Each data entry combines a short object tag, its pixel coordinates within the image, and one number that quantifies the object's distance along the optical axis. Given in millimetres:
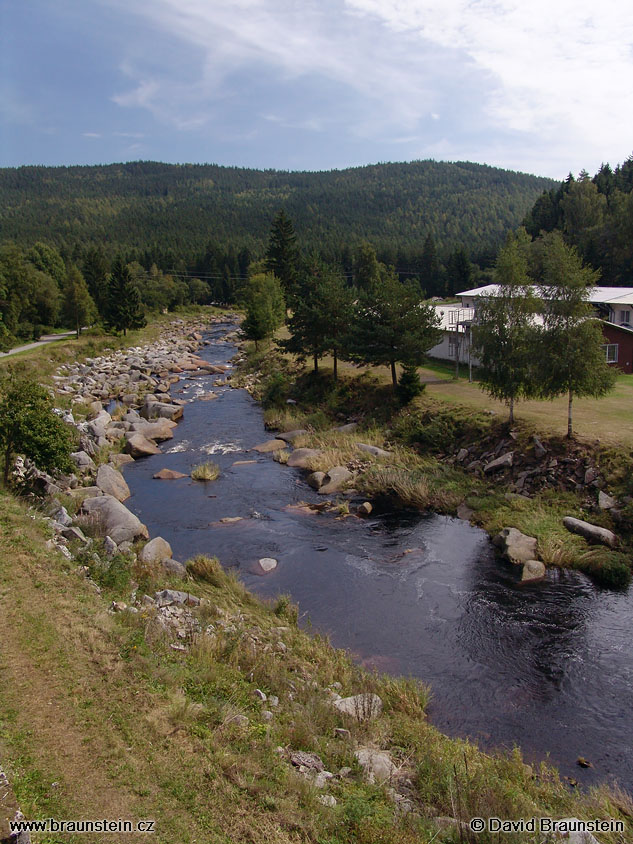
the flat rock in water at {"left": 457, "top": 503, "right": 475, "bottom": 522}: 21531
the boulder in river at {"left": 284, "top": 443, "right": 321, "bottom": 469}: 27328
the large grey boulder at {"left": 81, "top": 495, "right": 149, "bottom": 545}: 17547
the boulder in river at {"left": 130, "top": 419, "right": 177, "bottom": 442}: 31731
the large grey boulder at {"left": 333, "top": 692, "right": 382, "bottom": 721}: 10648
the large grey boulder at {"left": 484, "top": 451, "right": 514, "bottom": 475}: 23391
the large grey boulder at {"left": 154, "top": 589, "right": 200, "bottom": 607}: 13438
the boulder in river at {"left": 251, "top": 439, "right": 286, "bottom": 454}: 29891
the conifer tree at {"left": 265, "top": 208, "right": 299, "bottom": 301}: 75438
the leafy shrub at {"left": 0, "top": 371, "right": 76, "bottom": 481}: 17531
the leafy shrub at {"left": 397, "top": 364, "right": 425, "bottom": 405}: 31250
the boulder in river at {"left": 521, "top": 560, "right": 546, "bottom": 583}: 16969
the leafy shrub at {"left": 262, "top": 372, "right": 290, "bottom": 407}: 38681
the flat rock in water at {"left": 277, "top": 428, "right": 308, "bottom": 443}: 31359
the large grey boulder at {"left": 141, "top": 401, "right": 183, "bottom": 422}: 36250
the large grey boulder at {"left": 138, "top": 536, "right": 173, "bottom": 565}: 16016
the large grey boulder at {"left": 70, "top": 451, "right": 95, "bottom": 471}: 24031
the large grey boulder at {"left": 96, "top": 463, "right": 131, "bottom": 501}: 22562
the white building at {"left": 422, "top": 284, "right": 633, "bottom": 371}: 39656
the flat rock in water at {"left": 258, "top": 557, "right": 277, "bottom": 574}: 17473
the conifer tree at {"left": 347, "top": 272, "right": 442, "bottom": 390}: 31609
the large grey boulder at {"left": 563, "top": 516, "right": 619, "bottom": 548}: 18125
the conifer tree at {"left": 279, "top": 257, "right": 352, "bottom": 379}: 37000
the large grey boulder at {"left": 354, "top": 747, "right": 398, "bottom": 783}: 8906
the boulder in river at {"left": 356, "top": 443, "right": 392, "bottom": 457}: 27016
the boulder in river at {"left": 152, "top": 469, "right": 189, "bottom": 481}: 25703
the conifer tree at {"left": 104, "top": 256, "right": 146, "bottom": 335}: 59750
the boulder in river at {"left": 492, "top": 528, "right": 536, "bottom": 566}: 17891
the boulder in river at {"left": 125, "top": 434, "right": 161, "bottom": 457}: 29031
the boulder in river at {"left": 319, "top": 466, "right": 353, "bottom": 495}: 24375
